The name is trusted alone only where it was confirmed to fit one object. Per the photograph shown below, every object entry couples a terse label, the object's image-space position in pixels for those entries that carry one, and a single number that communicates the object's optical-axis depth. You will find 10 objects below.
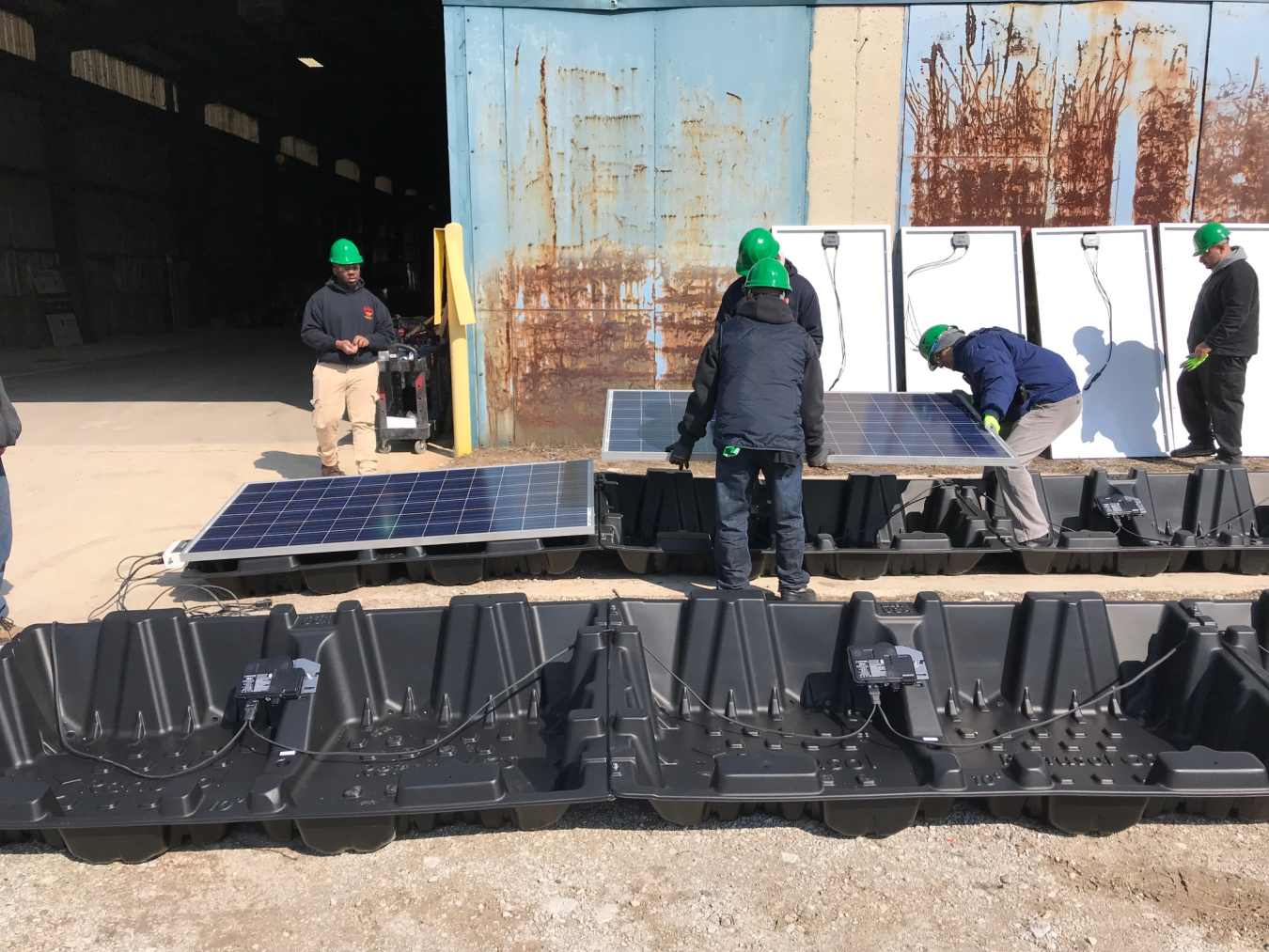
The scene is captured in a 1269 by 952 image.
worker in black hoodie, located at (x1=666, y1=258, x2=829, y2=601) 5.00
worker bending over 5.69
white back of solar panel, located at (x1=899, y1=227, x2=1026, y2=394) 8.65
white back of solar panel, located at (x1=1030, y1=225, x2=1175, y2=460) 8.66
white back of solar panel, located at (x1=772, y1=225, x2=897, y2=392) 8.59
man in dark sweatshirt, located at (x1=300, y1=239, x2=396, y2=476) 7.24
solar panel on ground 5.53
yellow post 8.37
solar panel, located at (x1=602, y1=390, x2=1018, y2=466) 5.30
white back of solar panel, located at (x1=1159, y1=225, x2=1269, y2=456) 8.63
